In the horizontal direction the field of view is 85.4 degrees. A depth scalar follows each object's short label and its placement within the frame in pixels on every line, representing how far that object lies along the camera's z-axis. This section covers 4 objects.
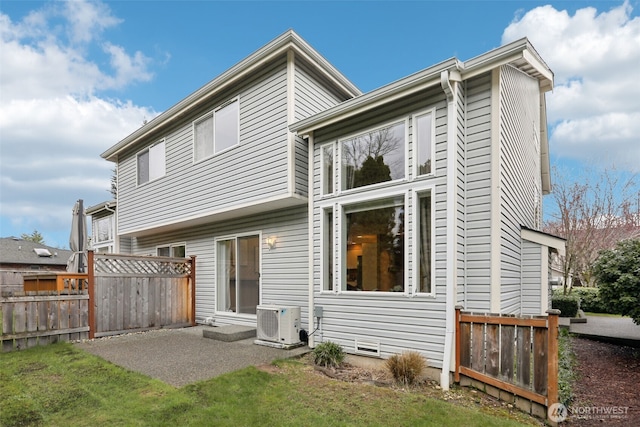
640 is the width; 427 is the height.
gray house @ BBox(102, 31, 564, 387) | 4.81
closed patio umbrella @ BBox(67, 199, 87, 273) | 7.80
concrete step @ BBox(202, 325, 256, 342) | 6.77
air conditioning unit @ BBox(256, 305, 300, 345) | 6.25
